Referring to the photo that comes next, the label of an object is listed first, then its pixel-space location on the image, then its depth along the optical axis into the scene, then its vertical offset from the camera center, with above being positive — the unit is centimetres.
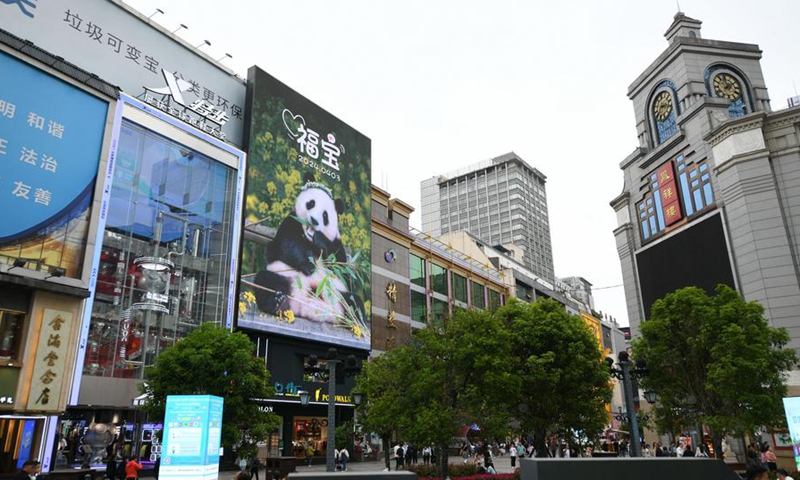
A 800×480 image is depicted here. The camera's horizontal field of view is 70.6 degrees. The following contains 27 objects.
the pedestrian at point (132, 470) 2030 -142
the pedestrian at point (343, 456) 3234 -173
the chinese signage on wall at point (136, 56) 2969 +2080
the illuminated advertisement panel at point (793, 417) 1490 +3
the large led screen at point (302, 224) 3697 +1385
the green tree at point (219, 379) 2344 +193
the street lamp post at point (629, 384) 2014 +135
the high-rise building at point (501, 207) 12469 +4746
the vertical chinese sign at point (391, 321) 4862 +860
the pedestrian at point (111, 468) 2245 -149
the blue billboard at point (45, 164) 2427 +1145
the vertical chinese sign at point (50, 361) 2334 +277
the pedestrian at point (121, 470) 2370 -166
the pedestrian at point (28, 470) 1110 -79
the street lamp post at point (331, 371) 1741 +172
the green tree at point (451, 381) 2300 +169
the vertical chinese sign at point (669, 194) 4248 +1652
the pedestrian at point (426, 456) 3309 -183
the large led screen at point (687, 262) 3697 +1073
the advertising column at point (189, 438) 1441 -25
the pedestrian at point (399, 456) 3244 -176
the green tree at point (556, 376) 2628 +200
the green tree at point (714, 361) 2328 +244
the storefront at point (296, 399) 3712 +172
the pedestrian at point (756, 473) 770 -71
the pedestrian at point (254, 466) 2533 -170
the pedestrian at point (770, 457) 1566 -101
